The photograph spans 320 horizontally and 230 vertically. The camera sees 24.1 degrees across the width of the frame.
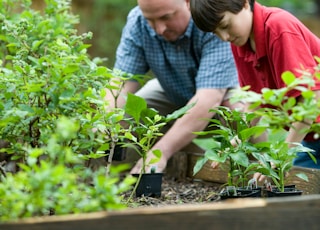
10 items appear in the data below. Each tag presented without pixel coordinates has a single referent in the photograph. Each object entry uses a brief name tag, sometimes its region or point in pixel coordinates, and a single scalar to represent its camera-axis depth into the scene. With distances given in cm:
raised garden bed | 177
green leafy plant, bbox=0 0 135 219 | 184
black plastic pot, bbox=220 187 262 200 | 280
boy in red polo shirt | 325
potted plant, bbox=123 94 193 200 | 284
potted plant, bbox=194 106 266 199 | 277
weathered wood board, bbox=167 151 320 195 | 323
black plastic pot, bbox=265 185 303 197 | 275
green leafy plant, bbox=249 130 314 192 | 280
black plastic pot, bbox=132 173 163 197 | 345
